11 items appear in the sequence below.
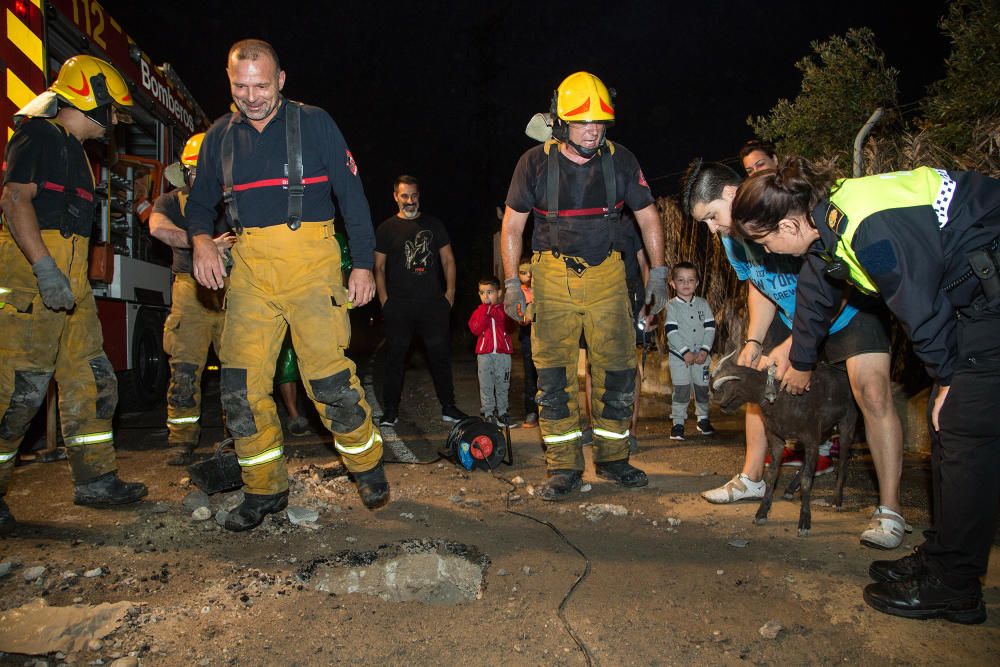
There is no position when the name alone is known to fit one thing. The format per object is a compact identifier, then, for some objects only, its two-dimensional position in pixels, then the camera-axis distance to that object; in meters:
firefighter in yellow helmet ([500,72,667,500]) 4.14
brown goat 3.32
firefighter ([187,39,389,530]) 3.33
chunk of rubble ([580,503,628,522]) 3.70
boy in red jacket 6.30
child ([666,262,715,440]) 5.91
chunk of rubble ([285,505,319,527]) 3.56
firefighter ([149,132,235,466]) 4.92
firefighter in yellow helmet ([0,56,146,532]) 3.55
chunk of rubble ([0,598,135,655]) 2.34
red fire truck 4.66
